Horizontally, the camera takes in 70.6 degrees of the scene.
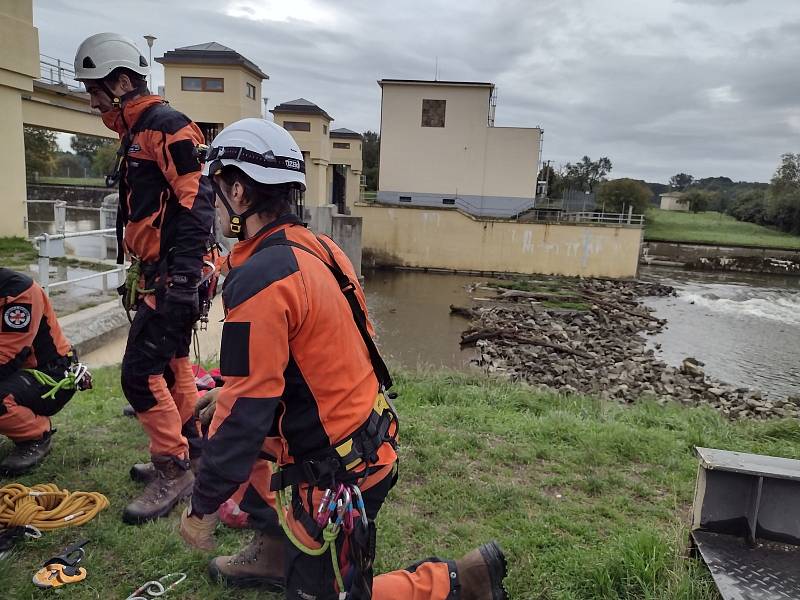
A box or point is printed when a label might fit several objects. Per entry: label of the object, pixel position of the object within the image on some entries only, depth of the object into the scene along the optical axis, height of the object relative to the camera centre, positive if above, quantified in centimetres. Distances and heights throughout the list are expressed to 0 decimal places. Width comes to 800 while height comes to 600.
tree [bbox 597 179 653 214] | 5078 +228
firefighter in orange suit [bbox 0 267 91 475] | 374 -126
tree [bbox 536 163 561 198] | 5100 +353
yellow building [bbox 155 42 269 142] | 2117 +431
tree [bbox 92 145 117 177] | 5856 +338
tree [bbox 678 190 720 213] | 7306 +321
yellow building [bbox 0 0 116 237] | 1308 +235
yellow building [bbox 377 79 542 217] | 3847 +413
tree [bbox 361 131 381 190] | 6122 +582
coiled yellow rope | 318 -185
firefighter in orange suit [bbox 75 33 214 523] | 340 -21
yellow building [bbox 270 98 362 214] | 2852 +338
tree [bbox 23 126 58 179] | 4459 +304
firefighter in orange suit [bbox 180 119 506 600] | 193 -66
